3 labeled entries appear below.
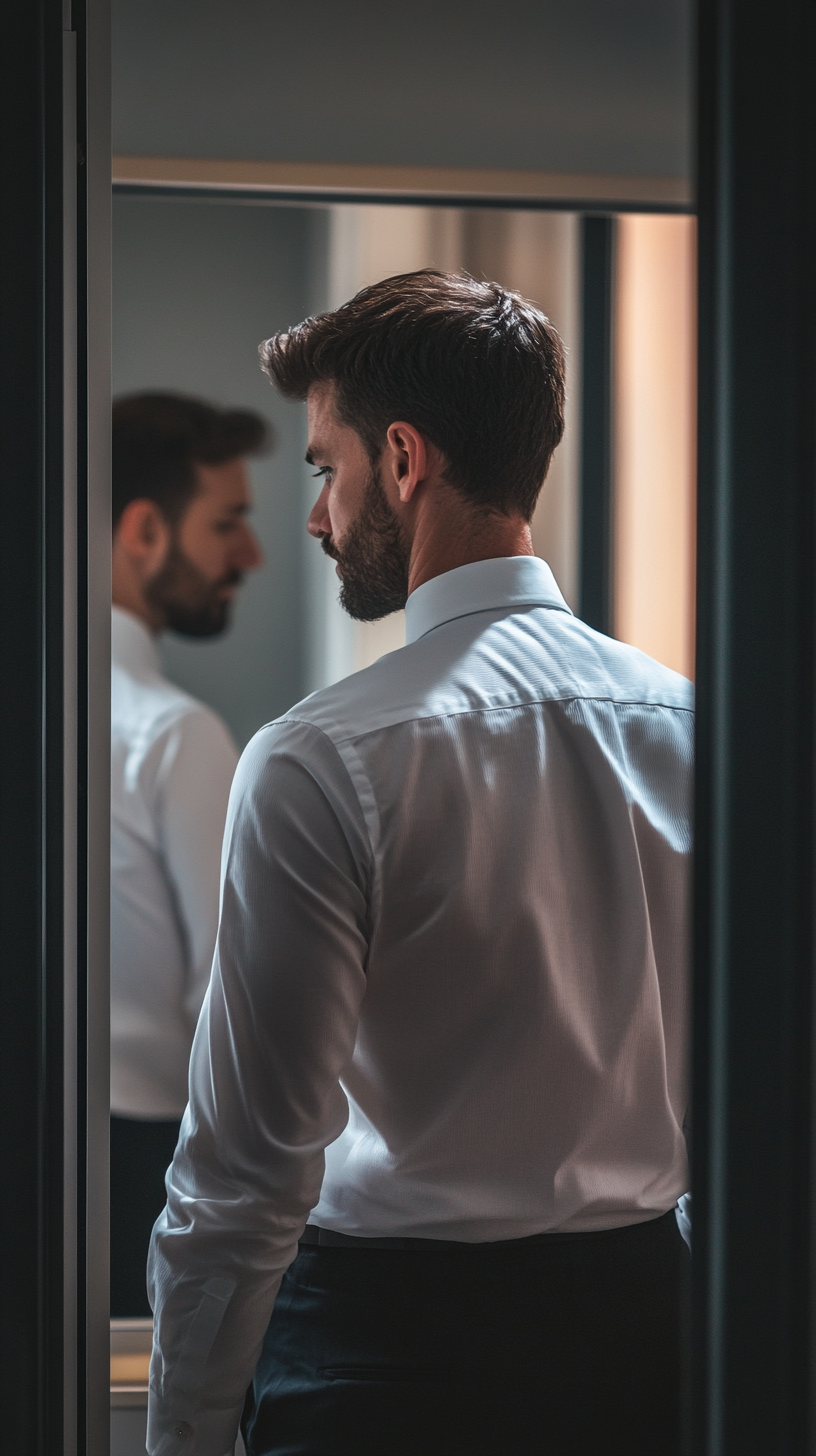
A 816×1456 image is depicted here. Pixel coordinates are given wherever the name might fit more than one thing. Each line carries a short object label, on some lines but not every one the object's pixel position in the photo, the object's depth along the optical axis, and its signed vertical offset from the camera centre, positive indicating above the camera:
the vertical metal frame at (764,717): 2.07 -0.03
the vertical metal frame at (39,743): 2.12 -0.05
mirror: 3.24 +0.48
